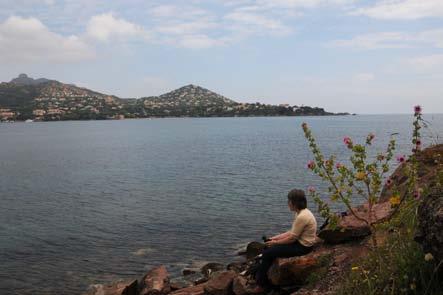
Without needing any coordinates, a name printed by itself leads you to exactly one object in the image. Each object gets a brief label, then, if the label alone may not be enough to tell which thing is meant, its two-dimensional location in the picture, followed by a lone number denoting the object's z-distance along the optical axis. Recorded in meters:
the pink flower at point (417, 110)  6.89
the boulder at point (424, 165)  12.46
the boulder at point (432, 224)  4.94
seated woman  9.89
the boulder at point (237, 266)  16.55
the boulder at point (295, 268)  9.94
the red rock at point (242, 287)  10.56
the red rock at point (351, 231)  11.11
